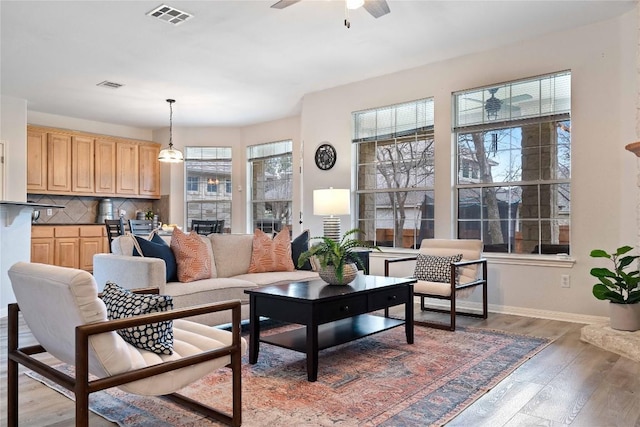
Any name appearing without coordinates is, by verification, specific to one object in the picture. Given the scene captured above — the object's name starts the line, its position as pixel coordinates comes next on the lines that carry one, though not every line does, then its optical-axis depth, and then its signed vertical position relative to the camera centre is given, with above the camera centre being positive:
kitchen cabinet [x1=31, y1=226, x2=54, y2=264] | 7.11 -0.50
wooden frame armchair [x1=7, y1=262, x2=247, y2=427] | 1.79 -0.58
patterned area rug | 2.38 -1.04
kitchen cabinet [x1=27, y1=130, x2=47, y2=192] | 7.34 +0.79
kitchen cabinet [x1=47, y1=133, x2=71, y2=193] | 7.58 +0.79
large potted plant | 3.67 -0.65
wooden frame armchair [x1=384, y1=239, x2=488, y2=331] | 4.25 -0.63
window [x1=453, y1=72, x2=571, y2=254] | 4.76 +0.50
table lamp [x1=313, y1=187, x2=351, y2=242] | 5.42 +0.11
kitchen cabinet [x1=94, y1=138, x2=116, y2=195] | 8.20 +0.79
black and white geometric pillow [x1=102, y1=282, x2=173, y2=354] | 2.02 -0.45
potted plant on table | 3.50 -0.37
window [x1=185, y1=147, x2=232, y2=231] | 9.05 +0.54
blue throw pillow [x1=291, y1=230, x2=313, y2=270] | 5.00 -0.38
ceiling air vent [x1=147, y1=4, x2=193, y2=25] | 4.05 +1.72
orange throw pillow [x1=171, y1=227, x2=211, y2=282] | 4.07 -0.39
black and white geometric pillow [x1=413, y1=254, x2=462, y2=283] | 4.50 -0.55
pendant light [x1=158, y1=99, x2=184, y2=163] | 7.03 +0.83
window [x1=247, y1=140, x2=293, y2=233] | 8.33 +0.50
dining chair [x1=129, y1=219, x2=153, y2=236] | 6.17 -0.21
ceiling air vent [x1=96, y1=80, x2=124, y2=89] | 6.15 +1.67
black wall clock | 6.51 +0.77
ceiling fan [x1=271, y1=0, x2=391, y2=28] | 3.31 +1.46
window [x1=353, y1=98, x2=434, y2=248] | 5.72 +0.49
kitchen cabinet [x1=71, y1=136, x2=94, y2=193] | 7.88 +0.80
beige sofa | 3.61 -0.55
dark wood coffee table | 2.96 -0.67
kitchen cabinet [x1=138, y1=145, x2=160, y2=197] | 8.84 +0.77
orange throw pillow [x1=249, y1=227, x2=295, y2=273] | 4.76 -0.43
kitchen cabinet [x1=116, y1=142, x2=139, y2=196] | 8.49 +0.78
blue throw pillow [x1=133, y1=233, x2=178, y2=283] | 3.92 -0.34
